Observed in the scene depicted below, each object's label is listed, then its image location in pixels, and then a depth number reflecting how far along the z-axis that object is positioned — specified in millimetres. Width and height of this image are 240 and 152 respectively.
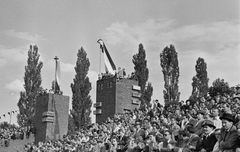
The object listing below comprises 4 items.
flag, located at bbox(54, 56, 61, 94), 28598
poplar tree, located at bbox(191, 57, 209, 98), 33281
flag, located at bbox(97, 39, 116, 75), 27672
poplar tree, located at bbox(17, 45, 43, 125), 33938
